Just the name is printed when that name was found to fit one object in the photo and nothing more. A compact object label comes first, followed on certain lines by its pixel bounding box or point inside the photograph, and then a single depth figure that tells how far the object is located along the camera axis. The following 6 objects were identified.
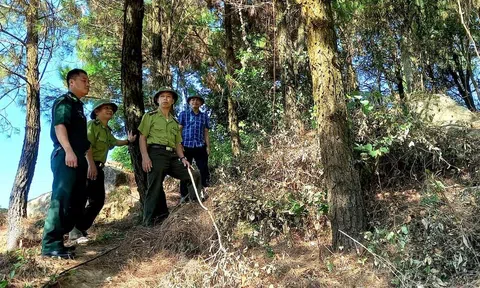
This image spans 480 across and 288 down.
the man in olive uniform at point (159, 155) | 4.96
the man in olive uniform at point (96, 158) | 5.02
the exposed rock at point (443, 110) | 4.92
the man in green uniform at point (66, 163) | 3.82
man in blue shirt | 6.44
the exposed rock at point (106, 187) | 8.67
